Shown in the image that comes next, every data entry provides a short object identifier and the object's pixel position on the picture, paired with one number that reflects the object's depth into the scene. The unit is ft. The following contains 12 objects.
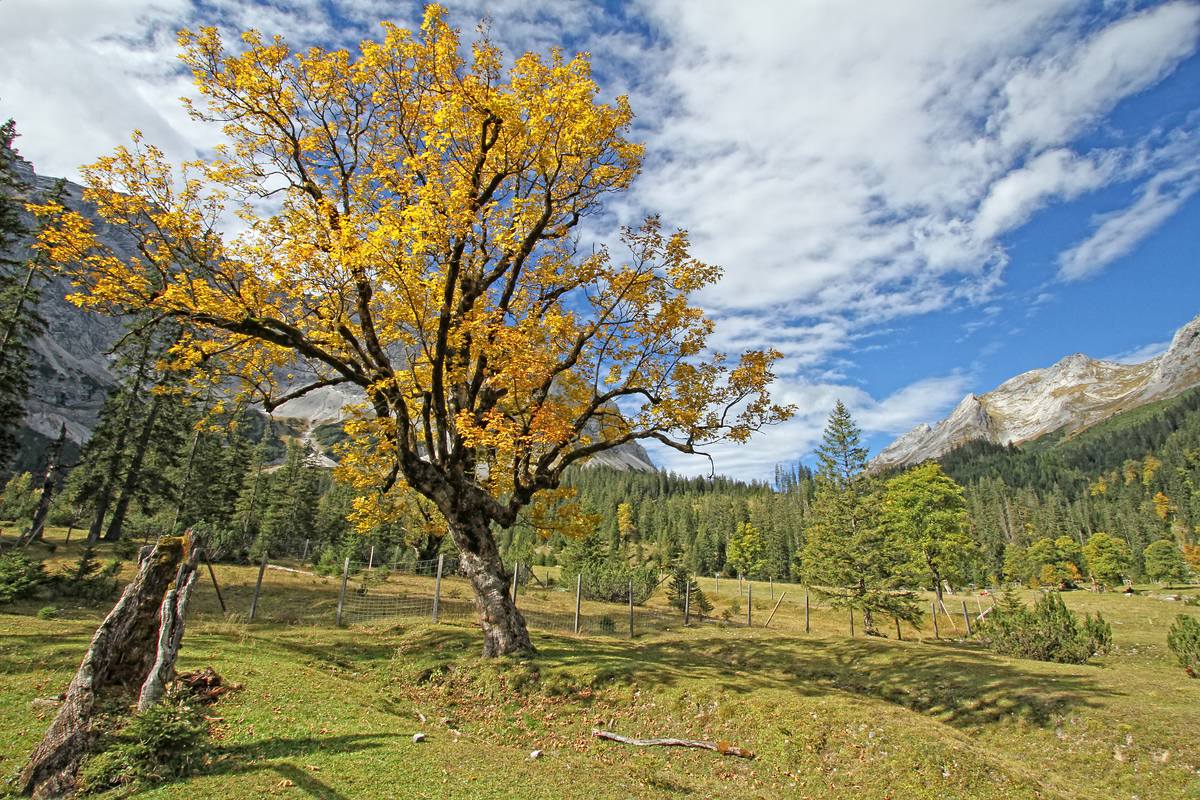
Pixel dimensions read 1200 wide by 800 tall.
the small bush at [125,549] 97.45
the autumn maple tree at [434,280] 41.24
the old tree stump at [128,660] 20.39
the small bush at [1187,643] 56.70
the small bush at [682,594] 134.21
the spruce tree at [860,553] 92.53
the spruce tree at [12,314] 84.02
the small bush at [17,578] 53.21
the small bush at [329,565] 115.03
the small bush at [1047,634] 62.08
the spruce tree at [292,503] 198.39
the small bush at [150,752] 20.45
